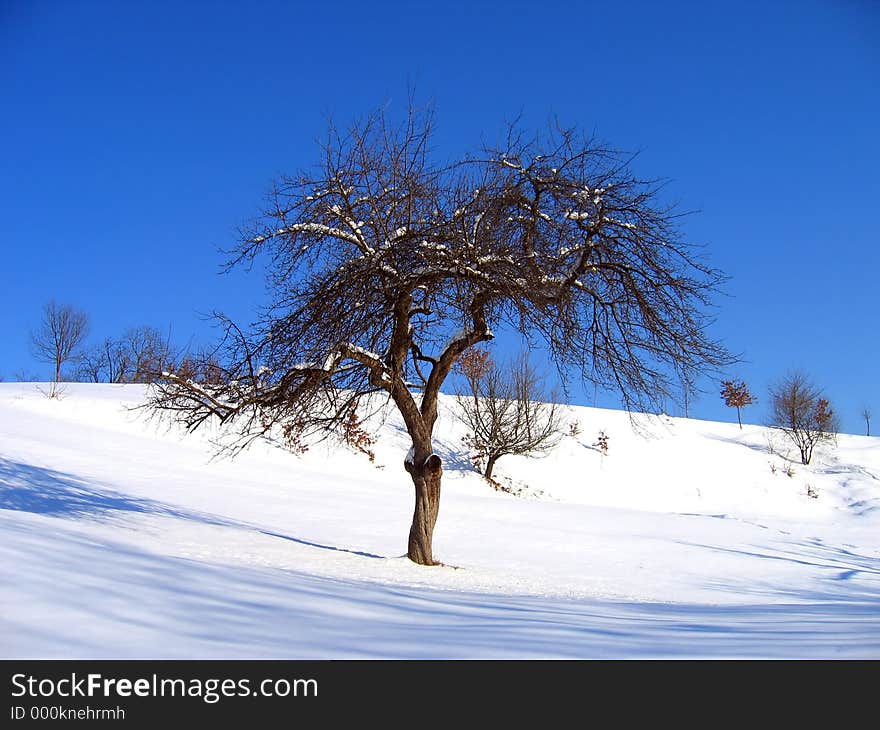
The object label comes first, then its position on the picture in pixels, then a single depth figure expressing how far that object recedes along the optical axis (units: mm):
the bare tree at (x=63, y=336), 42219
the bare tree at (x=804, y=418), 38656
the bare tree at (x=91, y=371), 55750
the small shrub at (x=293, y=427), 10422
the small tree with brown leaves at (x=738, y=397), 46938
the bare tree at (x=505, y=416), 29156
